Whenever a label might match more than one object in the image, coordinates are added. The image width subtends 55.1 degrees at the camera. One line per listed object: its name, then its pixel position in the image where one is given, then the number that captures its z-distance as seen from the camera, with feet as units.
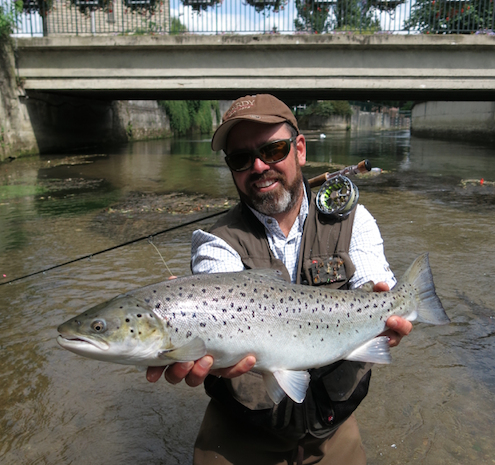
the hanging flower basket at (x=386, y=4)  58.95
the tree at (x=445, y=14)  57.21
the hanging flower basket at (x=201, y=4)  61.26
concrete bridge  55.26
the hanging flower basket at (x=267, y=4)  60.95
